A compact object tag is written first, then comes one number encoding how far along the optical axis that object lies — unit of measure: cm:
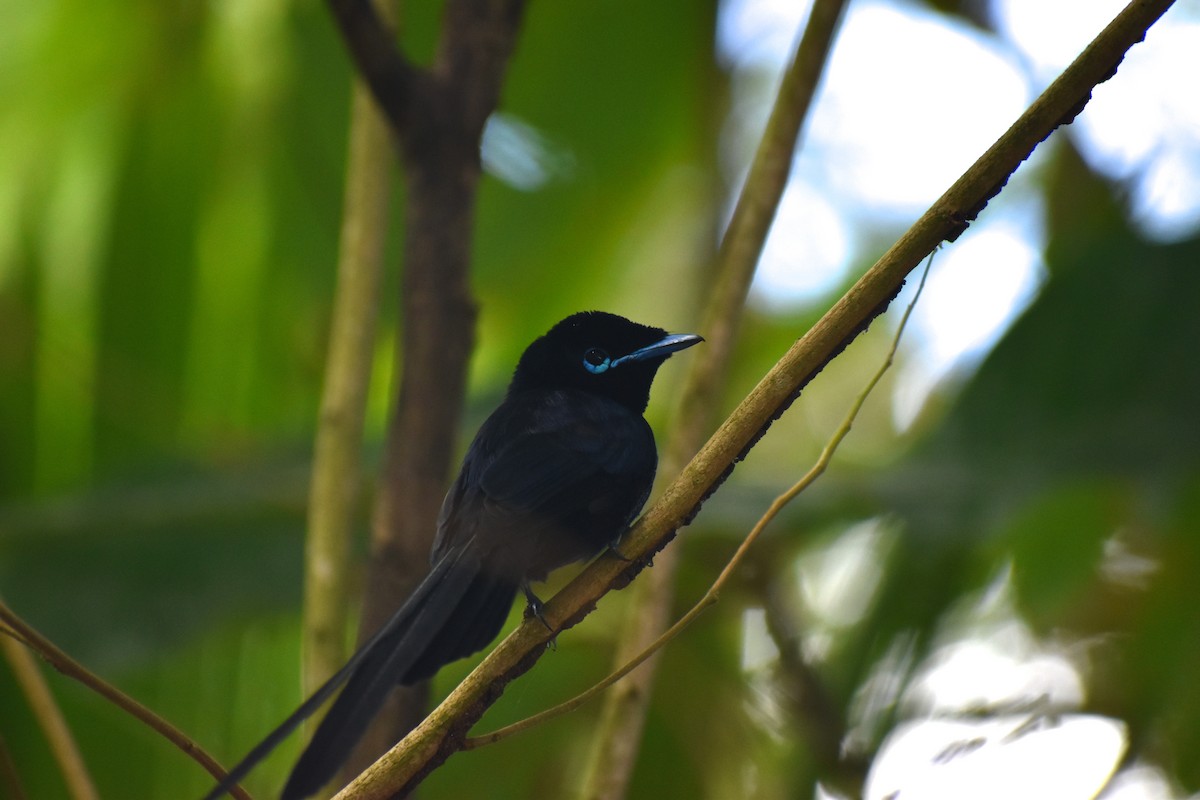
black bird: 409
